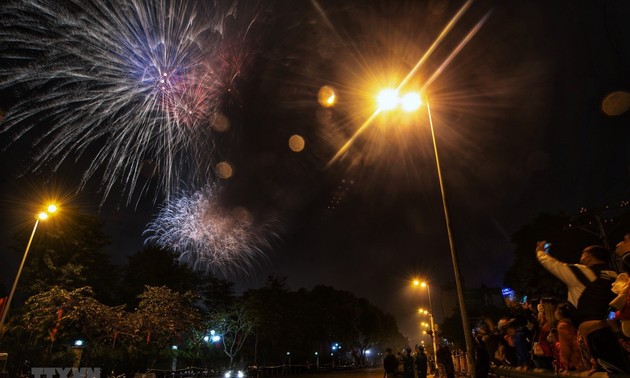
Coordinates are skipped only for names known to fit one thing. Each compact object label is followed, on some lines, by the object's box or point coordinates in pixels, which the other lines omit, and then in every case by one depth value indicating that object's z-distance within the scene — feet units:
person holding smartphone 10.73
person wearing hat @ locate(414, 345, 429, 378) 42.90
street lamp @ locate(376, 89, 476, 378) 26.89
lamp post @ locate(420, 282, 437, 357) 75.45
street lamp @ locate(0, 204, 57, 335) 54.34
